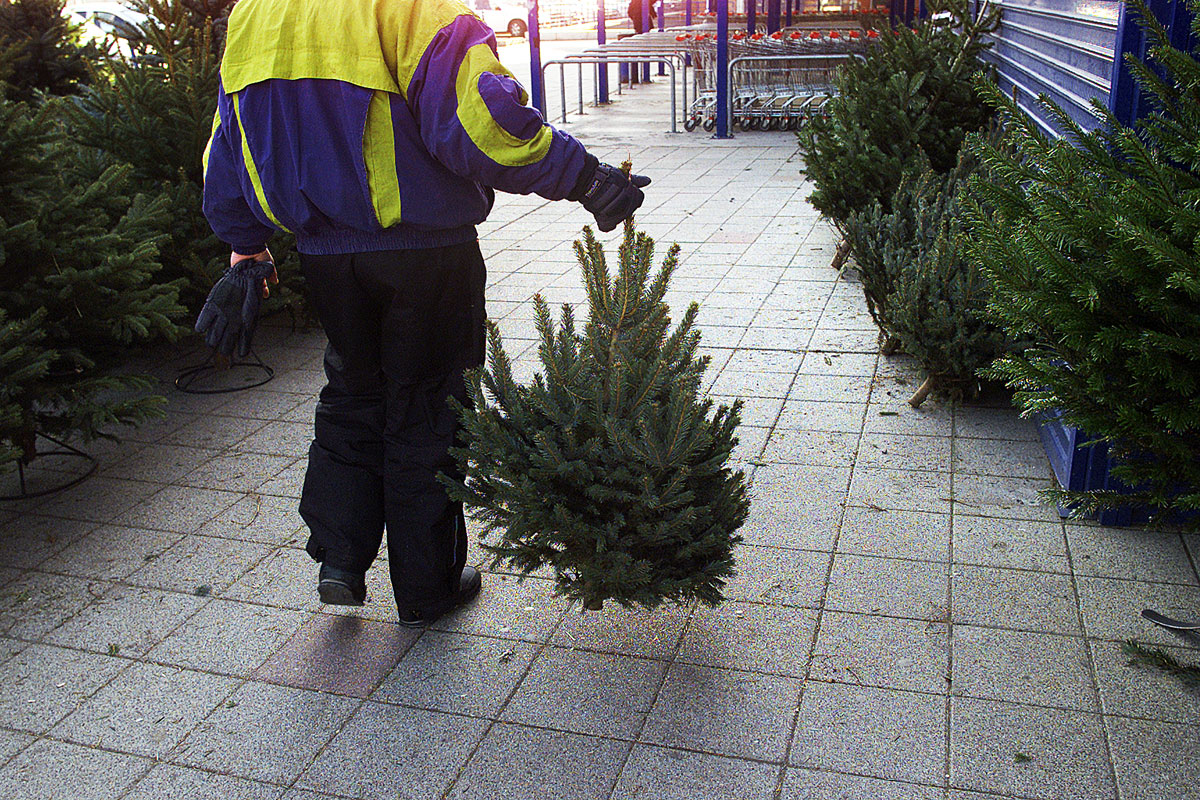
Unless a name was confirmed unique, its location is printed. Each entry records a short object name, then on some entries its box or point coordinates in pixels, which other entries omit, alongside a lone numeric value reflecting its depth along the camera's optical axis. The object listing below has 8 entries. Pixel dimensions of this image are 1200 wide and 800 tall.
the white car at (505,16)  32.97
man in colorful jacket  2.73
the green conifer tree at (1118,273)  2.29
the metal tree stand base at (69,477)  4.31
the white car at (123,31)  6.81
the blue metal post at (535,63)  14.20
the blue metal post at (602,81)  16.97
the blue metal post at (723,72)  12.53
